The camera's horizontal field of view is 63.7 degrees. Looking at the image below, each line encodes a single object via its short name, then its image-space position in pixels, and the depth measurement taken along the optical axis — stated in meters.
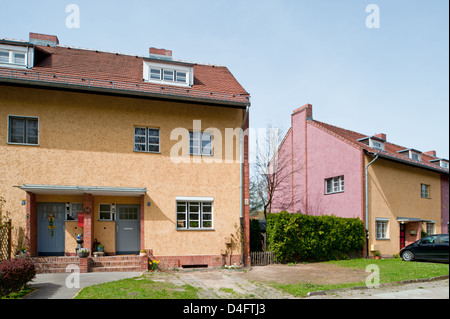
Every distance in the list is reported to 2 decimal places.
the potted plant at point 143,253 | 13.94
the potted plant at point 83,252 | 13.28
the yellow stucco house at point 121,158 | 13.89
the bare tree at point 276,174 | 26.04
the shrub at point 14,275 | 9.09
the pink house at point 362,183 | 20.47
